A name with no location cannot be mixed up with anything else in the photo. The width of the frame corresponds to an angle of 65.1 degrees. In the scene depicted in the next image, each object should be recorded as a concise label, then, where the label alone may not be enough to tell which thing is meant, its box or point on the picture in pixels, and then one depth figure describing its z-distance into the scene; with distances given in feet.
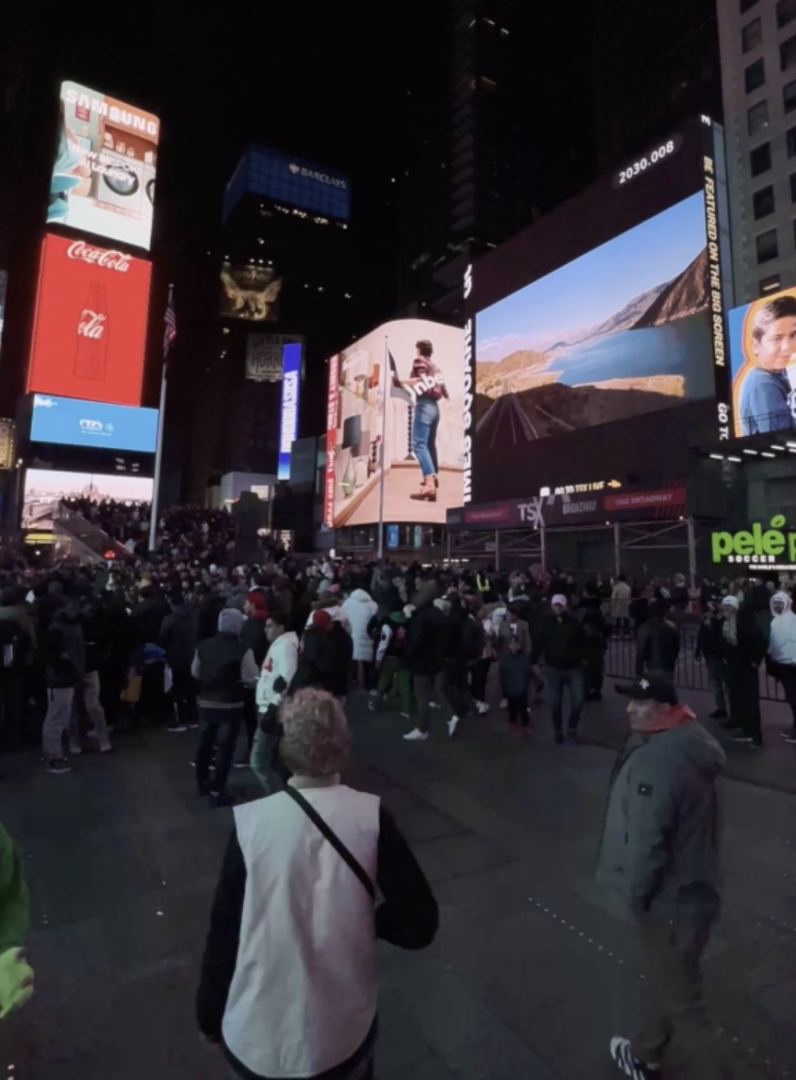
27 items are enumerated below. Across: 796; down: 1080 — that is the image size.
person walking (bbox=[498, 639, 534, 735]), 29.81
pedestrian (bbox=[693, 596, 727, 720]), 31.65
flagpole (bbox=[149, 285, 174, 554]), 83.82
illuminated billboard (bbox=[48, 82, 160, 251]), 157.07
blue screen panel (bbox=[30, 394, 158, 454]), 142.82
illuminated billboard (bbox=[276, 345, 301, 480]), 232.32
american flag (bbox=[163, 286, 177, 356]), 82.89
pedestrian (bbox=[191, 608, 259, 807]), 20.13
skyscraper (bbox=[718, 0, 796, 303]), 128.77
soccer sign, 68.95
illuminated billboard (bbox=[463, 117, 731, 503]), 97.66
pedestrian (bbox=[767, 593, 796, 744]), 26.16
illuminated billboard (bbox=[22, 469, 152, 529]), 136.87
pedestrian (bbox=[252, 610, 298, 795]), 19.08
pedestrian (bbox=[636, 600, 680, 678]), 28.68
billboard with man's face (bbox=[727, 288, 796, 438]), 87.10
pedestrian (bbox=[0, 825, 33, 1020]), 6.11
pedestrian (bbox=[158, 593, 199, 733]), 29.55
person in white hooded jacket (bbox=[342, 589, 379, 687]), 34.27
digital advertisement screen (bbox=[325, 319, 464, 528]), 164.96
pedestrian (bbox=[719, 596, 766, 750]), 26.78
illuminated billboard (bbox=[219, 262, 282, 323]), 279.28
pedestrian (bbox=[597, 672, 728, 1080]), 8.85
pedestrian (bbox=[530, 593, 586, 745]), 26.73
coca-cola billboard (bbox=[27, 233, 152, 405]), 145.07
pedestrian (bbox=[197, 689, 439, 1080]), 5.58
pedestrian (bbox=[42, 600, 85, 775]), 23.44
